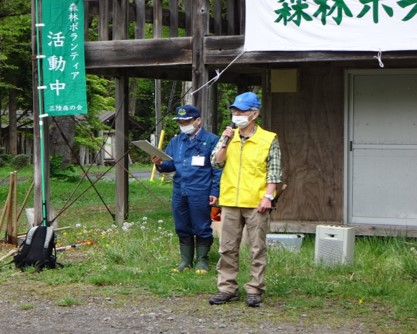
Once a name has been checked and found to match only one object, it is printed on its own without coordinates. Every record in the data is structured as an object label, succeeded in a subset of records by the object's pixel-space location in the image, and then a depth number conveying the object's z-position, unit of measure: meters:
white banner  9.98
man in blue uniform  8.95
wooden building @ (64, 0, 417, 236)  11.34
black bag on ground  9.53
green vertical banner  11.73
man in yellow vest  7.57
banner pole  11.84
